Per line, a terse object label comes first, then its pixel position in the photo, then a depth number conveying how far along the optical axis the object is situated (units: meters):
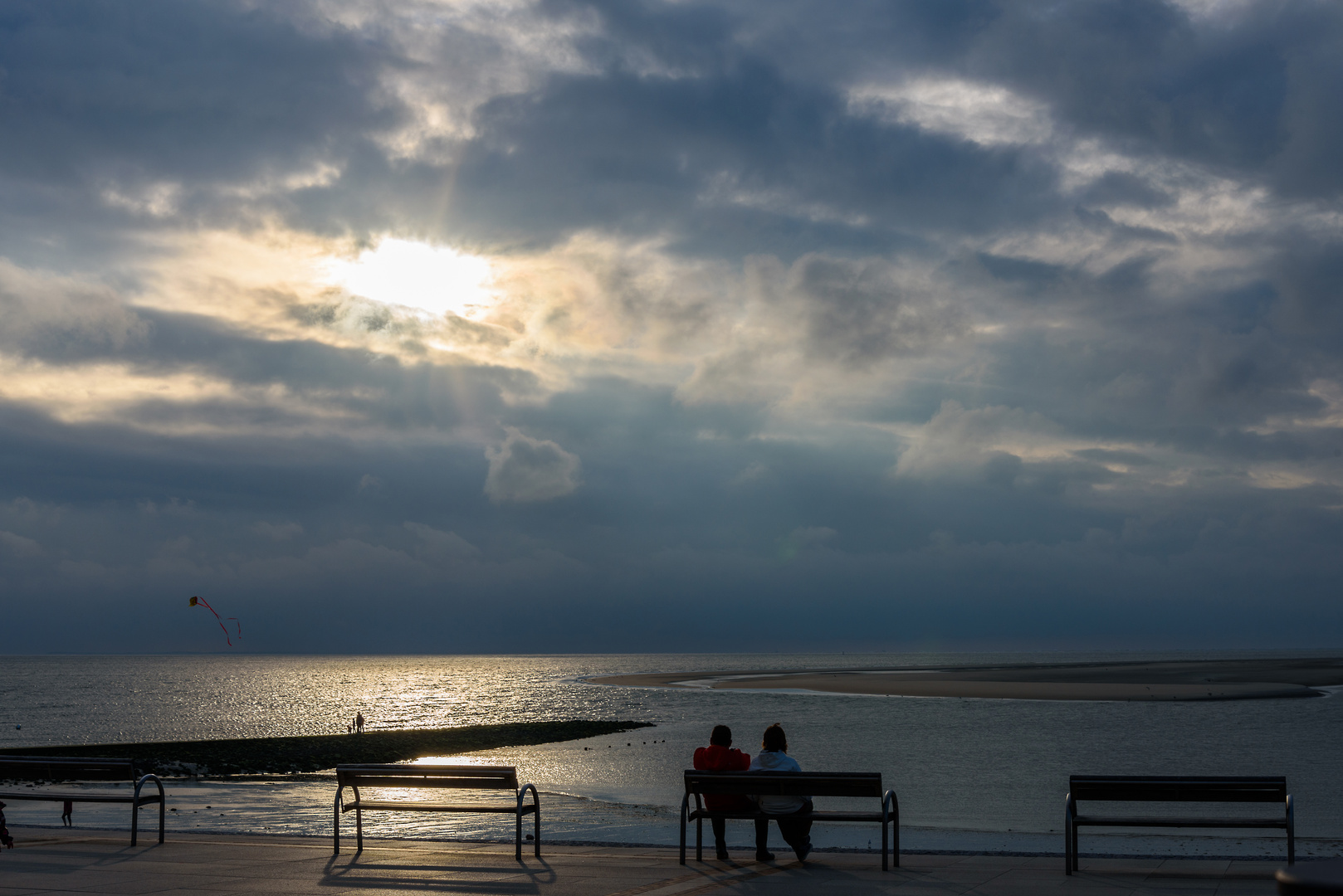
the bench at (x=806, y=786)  11.45
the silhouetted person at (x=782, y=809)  11.75
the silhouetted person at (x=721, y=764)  11.97
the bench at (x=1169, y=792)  10.85
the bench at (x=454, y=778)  12.16
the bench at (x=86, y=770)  13.29
